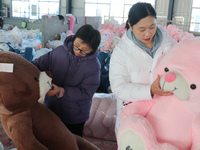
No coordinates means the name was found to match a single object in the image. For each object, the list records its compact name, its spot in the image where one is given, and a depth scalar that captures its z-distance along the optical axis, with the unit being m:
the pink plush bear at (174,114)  0.84
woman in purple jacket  1.29
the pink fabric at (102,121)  2.14
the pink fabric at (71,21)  4.02
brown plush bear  1.05
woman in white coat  1.07
